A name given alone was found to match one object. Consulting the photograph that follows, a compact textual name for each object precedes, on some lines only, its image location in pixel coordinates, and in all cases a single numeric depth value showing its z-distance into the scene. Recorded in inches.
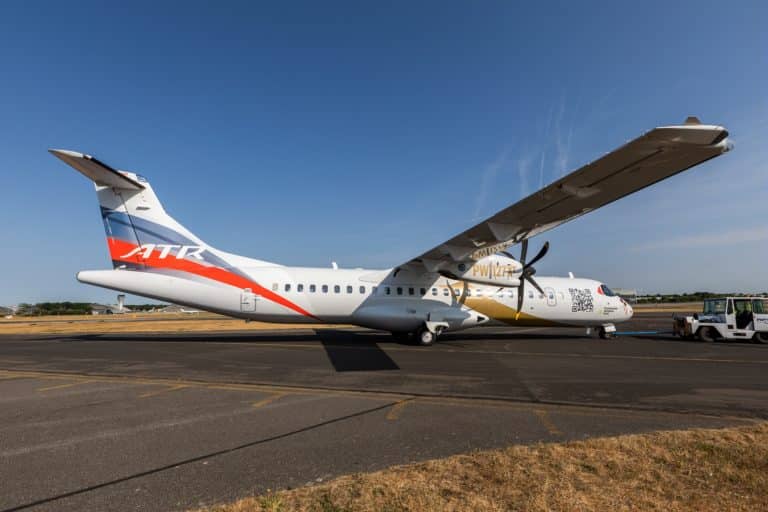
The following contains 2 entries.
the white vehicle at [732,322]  737.6
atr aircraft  593.3
